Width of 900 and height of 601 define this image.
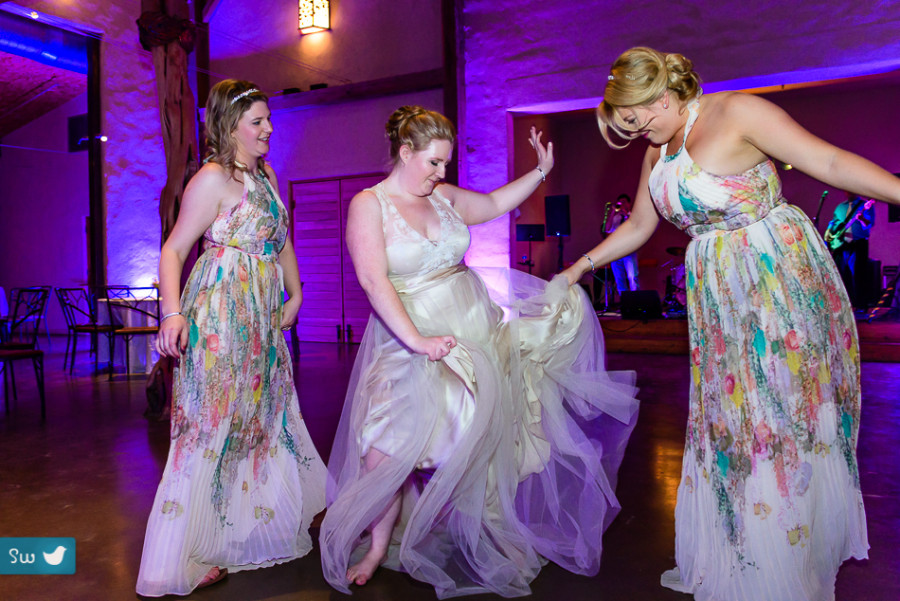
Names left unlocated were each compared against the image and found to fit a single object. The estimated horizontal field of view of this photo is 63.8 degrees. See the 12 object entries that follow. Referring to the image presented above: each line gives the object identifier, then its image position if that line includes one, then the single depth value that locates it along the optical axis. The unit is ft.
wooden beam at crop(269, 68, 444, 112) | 31.83
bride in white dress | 7.29
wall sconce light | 35.40
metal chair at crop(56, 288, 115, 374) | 25.34
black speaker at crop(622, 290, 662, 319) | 29.63
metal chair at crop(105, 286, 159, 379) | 25.95
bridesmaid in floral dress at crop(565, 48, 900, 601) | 6.27
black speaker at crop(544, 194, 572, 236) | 34.30
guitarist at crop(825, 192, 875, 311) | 32.04
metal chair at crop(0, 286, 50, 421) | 17.13
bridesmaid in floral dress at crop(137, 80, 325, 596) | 7.62
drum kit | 33.99
